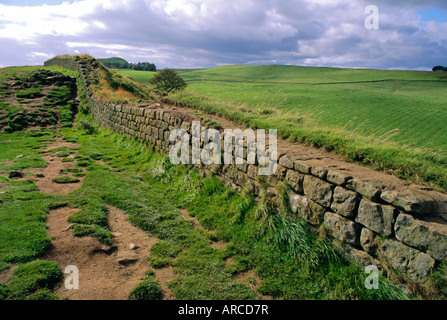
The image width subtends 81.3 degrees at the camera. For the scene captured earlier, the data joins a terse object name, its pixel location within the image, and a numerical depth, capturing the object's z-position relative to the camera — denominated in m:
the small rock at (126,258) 4.62
